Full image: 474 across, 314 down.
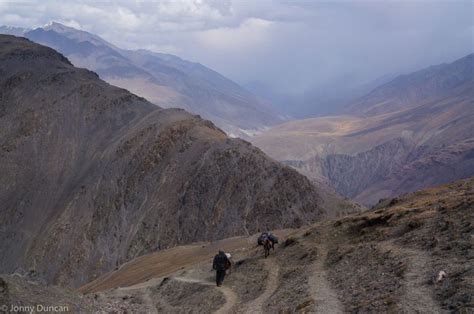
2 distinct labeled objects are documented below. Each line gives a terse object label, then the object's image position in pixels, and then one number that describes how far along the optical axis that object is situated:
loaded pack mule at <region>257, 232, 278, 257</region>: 31.59
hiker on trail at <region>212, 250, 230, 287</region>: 29.75
